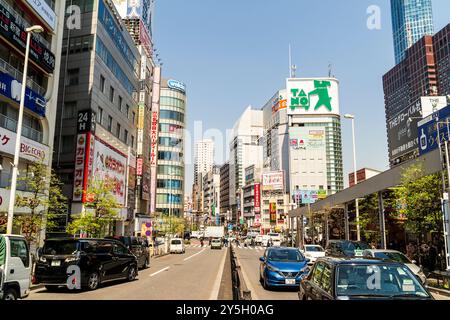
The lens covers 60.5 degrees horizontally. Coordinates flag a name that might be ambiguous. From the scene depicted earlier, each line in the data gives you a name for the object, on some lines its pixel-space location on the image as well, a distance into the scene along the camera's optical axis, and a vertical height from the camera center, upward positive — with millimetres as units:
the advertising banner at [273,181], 128375 +13978
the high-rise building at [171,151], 94188 +17491
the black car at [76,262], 13383 -1411
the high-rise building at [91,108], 35531 +11559
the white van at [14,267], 9033 -1115
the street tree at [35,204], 18809 +931
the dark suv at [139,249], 23391 -1625
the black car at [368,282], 5941 -941
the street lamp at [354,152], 32094 +6627
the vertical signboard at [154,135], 62844 +14006
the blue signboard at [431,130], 29777 +7461
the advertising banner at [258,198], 137375 +8812
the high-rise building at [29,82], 24261 +9958
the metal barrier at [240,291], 4674 -996
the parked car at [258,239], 73562 -3125
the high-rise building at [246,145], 188375 +37756
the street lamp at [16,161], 16406 +2734
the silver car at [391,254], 16461 -1317
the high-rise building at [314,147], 129375 +25884
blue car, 13227 -1603
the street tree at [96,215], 23381 +461
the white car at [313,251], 25875 -1935
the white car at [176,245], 44156 -2530
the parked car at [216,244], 58147 -3152
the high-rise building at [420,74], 147500 +63626
